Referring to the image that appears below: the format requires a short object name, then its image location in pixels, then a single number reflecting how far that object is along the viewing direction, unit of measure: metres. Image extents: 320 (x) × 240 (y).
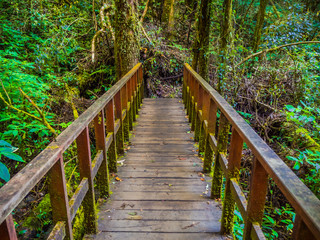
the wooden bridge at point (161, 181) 1.39
